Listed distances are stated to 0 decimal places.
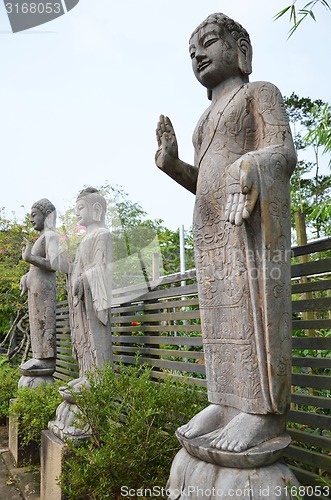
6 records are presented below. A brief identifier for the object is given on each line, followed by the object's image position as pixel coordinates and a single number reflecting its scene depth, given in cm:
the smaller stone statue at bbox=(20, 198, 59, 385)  545
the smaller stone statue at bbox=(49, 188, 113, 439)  369
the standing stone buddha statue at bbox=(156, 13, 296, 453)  190
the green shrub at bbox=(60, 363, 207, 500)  253
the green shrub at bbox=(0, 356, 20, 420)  627
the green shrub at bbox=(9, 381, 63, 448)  442
